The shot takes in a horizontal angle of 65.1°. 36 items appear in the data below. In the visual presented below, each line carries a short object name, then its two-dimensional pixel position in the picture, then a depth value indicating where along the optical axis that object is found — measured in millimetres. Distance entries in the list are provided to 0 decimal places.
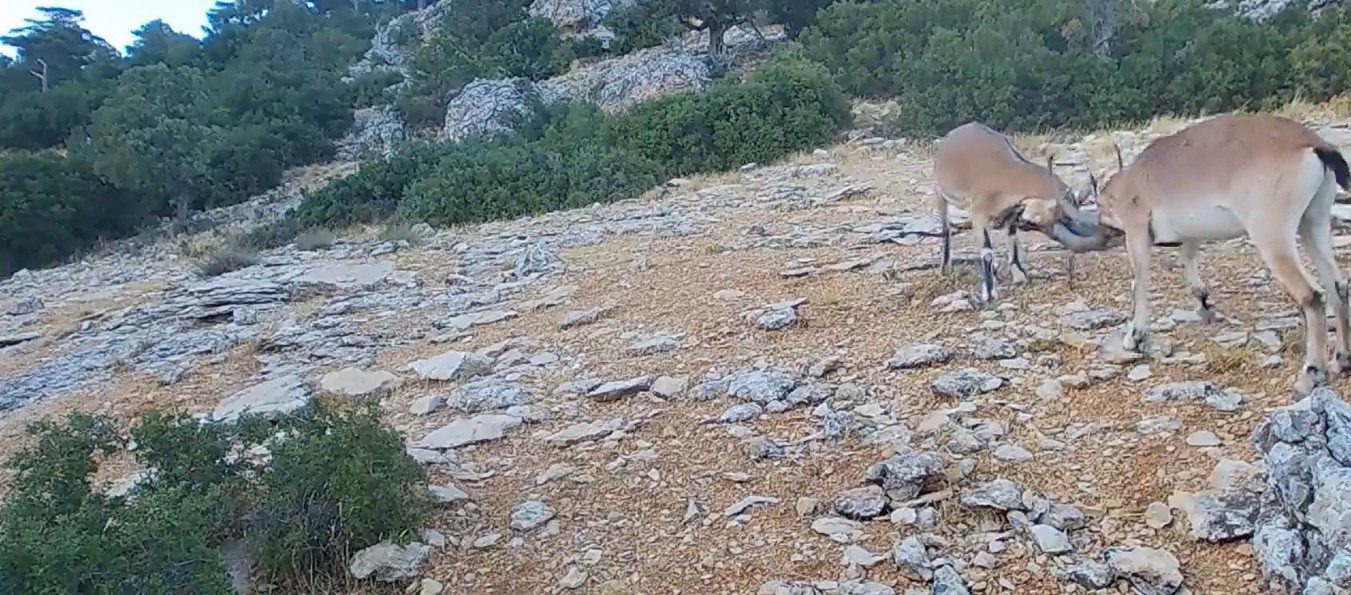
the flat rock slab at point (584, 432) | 5492
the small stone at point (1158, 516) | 3852
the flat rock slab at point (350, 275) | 11066
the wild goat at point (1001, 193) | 6656
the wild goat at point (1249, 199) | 4512
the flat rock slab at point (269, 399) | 6832
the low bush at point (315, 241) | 14476
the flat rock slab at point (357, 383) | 6992
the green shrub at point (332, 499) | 4387
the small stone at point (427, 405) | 6328
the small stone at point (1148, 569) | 3535
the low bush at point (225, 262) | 12906
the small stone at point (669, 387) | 5922
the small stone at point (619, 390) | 6027
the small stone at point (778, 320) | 6801
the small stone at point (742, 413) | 5412
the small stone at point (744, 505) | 4465
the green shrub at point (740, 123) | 17609
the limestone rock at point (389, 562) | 4320
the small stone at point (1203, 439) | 4336
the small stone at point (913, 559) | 3824
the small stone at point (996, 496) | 4129
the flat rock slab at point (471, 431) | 5684
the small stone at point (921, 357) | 5707
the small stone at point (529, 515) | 4625
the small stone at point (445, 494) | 4902
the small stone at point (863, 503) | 4255
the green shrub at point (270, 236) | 16525
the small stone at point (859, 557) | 3945
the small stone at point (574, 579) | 4125
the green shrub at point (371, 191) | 18469
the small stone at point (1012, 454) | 4512
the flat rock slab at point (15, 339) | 10875
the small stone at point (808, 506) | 4363
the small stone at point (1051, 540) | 3832
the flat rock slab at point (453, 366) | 6961
